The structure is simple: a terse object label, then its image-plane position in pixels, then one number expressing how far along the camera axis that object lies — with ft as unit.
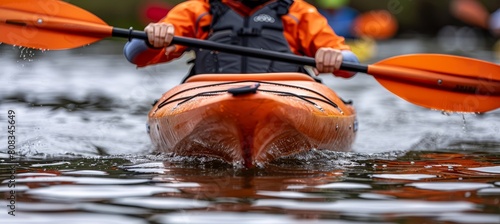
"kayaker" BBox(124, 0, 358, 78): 35.96
